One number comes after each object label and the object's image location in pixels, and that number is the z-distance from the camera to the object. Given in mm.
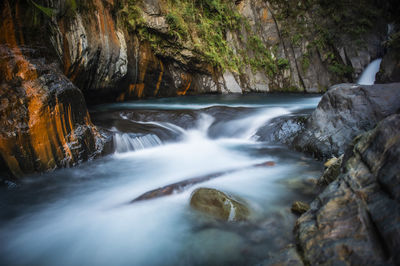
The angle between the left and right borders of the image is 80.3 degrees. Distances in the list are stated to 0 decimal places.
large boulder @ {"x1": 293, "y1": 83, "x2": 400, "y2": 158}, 3781
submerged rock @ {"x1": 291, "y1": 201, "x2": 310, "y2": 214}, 2541
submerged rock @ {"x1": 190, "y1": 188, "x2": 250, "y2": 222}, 2516
